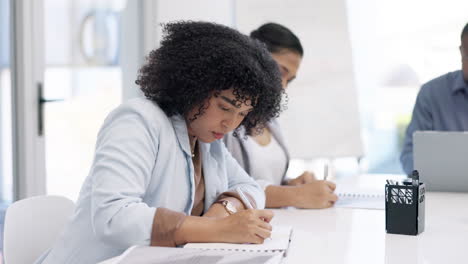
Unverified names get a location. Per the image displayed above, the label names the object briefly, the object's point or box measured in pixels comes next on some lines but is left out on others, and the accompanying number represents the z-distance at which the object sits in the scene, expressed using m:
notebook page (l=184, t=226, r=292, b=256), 1.69
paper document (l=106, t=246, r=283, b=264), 1.61
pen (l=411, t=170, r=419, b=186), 1.87
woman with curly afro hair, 1.71
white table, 1.72
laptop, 2.40
